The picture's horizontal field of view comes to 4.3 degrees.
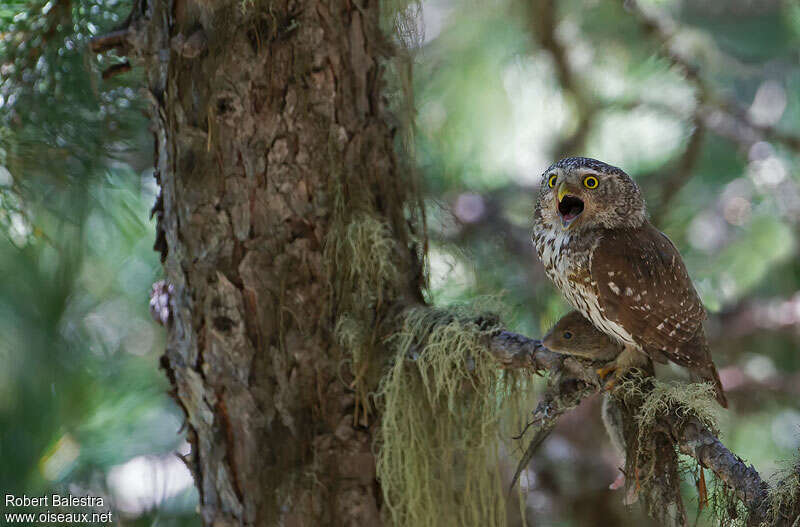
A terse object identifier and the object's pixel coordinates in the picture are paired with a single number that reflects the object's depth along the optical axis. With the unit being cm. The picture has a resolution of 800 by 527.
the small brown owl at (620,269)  518
